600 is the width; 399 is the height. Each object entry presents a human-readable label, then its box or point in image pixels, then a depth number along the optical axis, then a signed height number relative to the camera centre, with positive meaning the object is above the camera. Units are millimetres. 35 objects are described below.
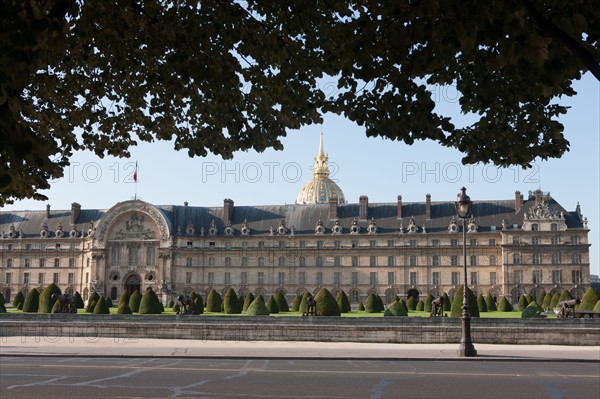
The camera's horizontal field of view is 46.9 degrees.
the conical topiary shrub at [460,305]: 41125 -1670
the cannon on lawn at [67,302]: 41094 -1608
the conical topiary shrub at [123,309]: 46884 -2267
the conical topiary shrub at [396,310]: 41969 -1985
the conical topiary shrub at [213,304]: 53375 -2141
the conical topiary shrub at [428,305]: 57897 -2309
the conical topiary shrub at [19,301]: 61031 -2308
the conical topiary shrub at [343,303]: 54200 -2044
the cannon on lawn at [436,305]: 39469 -1601
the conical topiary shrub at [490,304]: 59656 -2264
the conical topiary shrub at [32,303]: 50594 -2036
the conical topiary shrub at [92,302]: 51594 -2026
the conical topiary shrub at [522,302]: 56031 -1950
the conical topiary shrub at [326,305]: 40781 -1663
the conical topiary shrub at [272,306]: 53381 -2272
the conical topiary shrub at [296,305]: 58094 -2376
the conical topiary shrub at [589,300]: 41375 -1290
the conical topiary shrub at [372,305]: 54750 -2203
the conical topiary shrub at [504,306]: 57031 -2307
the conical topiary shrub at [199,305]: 49169 -2087
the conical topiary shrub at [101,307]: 47450 -2158
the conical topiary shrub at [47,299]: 48766 -1723
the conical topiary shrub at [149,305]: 48469 -2043
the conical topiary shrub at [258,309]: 41938 -1971
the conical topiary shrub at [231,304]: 51000 -2045
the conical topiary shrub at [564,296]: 54594 -1397
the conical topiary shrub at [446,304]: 56950 -2250
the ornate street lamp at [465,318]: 22969 -1352
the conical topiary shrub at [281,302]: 56178 -2066
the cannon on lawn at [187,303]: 42125 -1642
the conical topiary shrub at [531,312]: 38469 -1885
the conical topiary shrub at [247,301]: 52594 -1914
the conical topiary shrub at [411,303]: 59356 -2199
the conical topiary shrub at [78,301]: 57494 -2181
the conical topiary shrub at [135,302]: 51500 -1973
